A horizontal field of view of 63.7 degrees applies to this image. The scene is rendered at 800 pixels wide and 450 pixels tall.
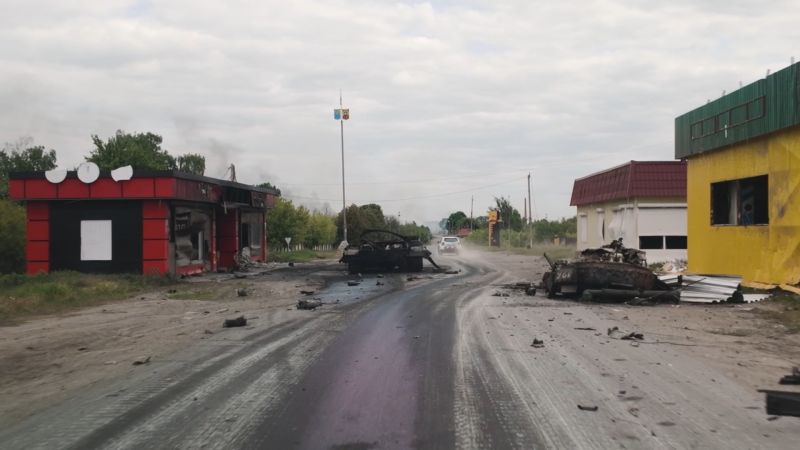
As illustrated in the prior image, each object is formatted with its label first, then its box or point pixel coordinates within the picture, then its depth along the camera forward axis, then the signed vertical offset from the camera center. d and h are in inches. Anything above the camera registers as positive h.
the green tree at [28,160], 2672.2 +322.9
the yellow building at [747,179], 633.6 +66.5
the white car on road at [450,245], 2098.9 -29.0
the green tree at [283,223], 2010.3 +41.6
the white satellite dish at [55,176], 964.6 +90.1
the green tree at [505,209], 4032.5 +170.7
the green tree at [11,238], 1106.1 -3.7
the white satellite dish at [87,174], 962.1 +92.7
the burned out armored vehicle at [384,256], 1145.4 -35.5
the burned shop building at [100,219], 970.7 +26.0
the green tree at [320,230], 2497.8 +25.3
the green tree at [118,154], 1799.3 +233.8
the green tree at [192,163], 3675.2 +424.1
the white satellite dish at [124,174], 961.5 +92.8
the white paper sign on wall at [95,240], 981.2 -6.2
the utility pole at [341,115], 2129.7 +403.3
